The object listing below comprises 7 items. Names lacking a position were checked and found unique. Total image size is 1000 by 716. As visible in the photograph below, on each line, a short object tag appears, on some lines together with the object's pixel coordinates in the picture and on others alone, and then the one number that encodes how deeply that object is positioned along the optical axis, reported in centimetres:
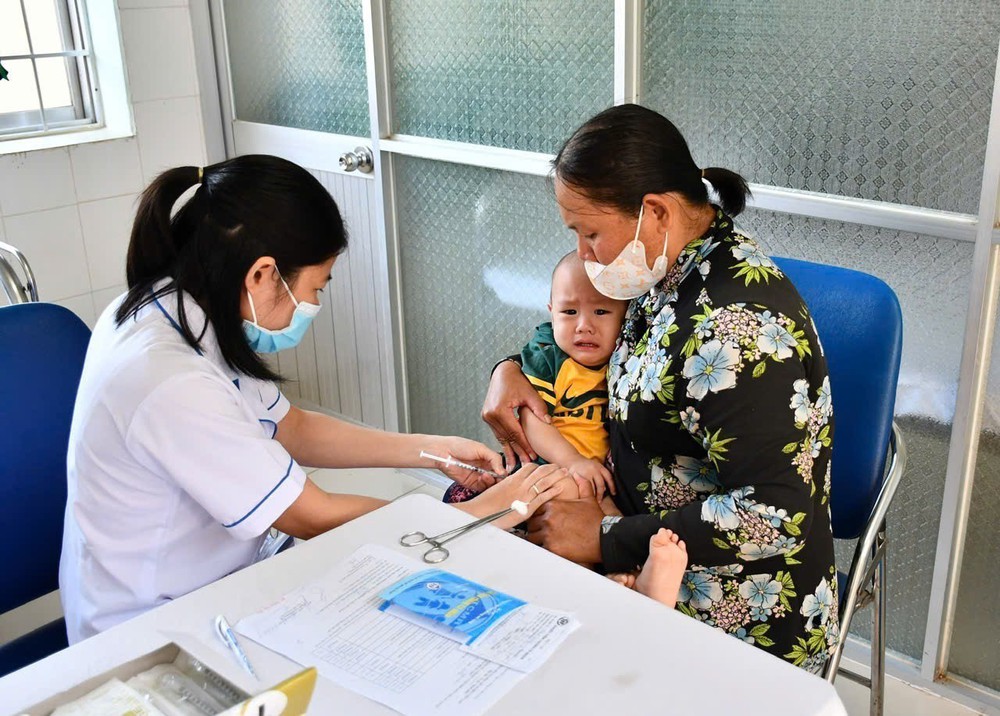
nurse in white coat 132
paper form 105
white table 103
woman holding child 135
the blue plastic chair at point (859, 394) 157
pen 111
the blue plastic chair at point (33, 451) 156
